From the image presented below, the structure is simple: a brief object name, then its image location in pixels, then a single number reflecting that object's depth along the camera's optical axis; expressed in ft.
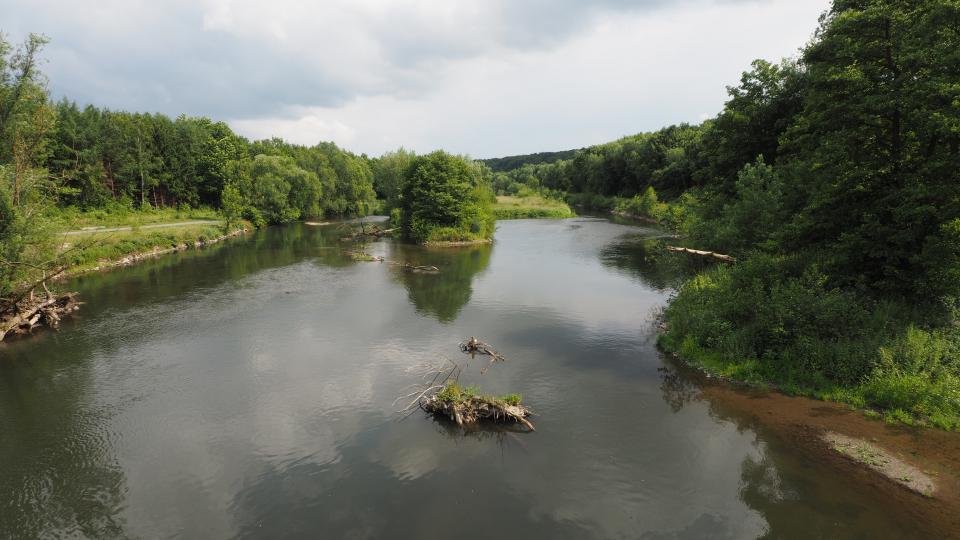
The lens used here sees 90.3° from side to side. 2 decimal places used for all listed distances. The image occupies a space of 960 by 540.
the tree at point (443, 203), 197.36
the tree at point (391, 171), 280.31
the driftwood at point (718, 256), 97.96
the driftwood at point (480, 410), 52.70
